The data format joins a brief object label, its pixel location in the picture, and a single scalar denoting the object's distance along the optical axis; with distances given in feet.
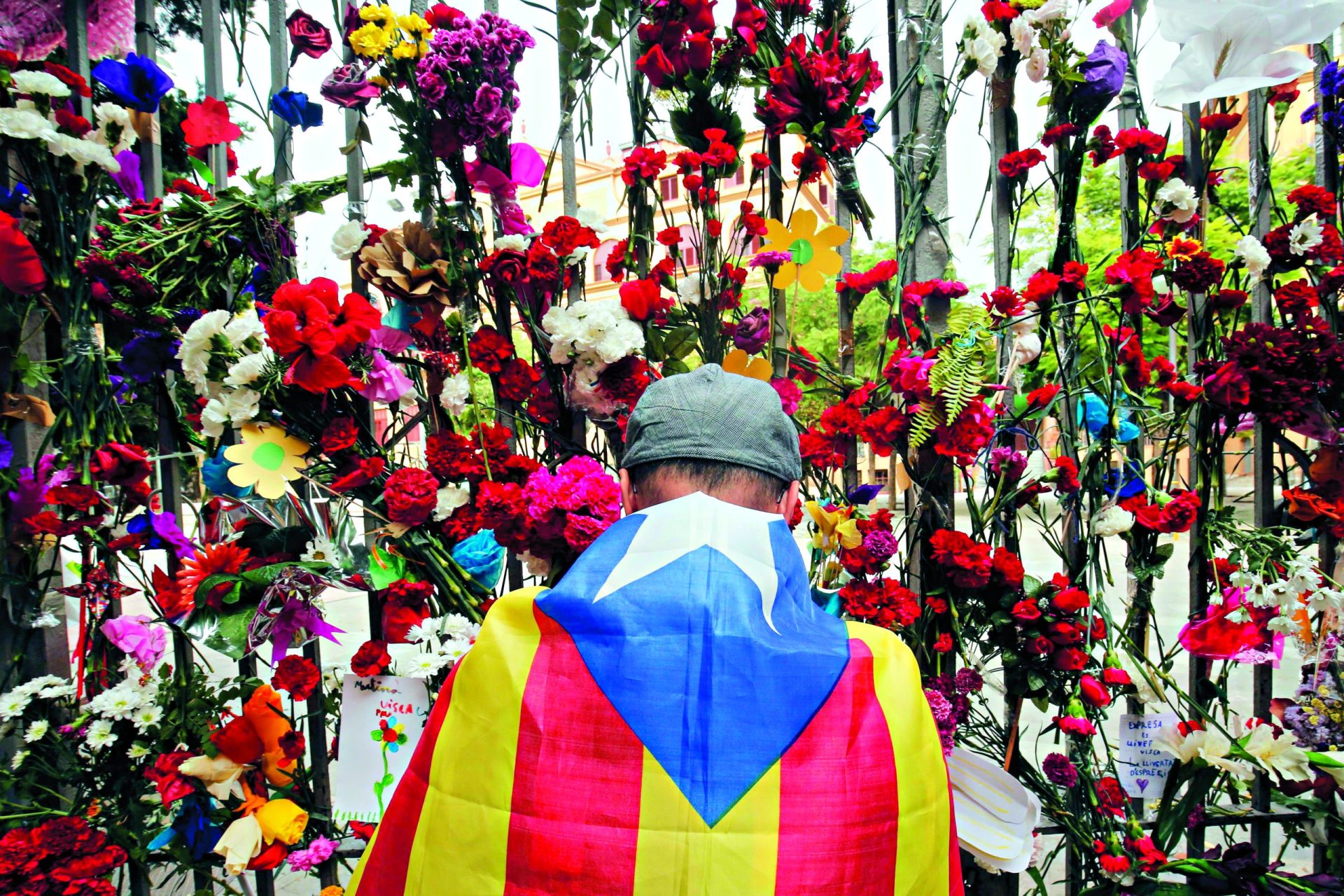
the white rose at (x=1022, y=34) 5.17
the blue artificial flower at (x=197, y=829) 5.74
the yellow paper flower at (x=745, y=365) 5.52
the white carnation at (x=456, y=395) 5.42
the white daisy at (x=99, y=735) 5.87
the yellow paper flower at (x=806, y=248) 5.55
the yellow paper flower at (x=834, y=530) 5.12
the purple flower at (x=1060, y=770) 5.20
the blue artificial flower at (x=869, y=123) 5.58
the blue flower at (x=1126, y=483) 5.33
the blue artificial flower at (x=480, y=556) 5.34
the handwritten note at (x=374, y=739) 5.34
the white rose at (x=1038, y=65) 5.22
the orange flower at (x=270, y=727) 5.55
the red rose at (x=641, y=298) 5.28
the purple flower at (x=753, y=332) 5.66
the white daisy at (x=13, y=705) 5.96
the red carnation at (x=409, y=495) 4.96
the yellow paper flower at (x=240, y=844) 5.37
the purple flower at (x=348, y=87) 5.35
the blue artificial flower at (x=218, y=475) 5.25
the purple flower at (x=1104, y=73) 5.14
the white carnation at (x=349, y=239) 5.36
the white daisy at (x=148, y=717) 5.79
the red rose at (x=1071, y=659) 5.04
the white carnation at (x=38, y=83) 5.51
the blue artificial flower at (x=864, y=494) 5.56
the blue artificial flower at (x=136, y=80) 5.91
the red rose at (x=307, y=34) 5.65
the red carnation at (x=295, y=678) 5.43
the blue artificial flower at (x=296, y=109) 5.65
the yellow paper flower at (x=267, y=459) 4.90
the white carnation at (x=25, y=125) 5.37
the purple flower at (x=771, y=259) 5.55
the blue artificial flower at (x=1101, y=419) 5.31
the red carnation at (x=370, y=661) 5.28
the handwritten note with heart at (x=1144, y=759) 5.46
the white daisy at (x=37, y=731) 5.96
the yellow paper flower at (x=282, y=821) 5.52
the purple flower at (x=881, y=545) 5.08
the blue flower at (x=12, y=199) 5.92
